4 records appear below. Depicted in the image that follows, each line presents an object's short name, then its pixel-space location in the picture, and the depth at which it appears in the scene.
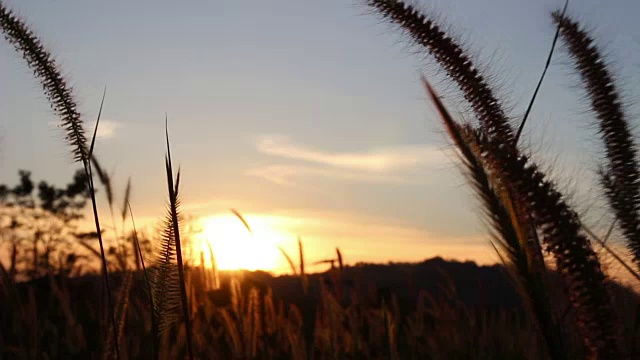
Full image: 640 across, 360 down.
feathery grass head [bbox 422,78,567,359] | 1.56
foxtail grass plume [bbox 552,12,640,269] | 2.23
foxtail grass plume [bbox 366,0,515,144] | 1.87
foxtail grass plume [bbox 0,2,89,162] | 2.62
